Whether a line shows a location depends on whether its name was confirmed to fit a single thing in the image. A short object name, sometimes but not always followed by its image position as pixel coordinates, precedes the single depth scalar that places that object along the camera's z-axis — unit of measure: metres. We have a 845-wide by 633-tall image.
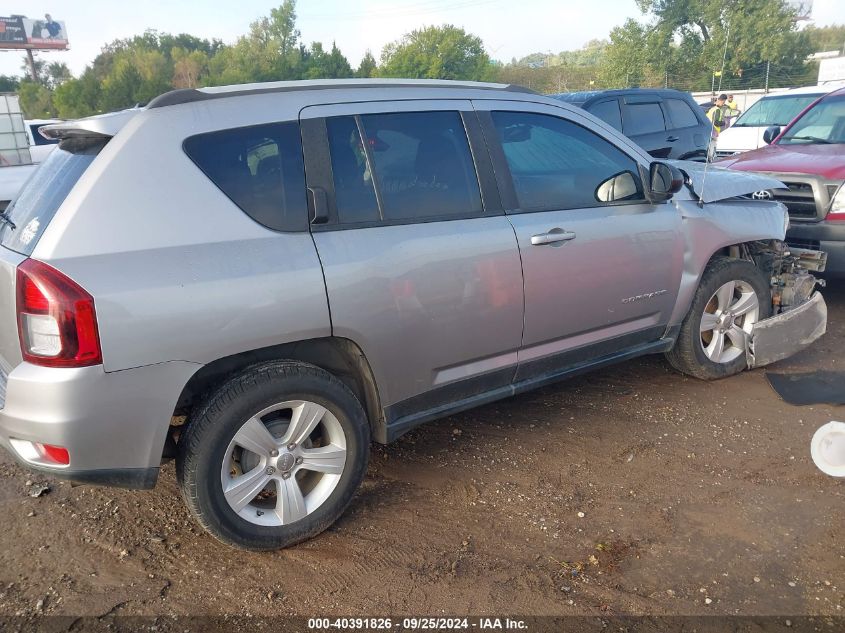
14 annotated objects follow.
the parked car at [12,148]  7.86
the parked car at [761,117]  11.50
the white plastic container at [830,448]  3.19
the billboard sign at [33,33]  71.69
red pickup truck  5.67
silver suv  2.46
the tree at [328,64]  70.94
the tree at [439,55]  78.75
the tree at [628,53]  55.81
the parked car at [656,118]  9.10
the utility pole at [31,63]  68.04
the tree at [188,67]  70.75
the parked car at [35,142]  10.32
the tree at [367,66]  72.81
